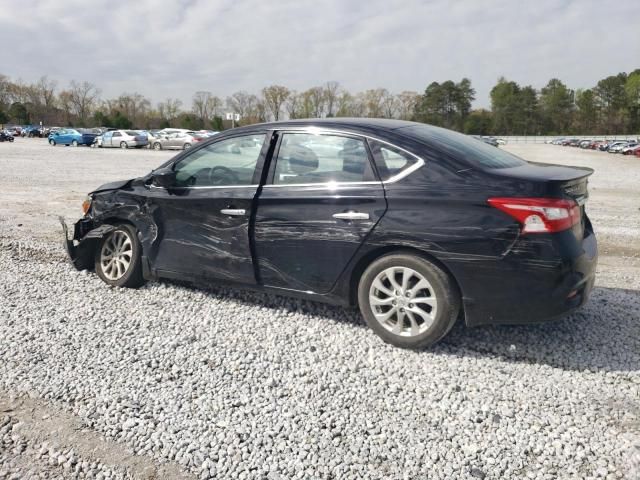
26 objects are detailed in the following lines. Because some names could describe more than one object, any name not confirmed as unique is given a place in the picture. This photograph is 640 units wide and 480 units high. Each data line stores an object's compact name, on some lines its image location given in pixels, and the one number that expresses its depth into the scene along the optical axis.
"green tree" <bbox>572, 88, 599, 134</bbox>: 103.94
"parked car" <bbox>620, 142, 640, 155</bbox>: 48.36
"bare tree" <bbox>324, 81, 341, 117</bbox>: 111.56
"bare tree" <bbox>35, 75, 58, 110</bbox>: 100.64
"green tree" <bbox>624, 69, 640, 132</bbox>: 97.00
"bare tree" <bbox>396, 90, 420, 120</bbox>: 116.56
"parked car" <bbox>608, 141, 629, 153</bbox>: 53.92
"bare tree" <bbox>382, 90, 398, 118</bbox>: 115.62
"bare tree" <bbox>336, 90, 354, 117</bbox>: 109.25
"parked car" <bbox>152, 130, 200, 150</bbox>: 35.94
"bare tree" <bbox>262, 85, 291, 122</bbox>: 108.19
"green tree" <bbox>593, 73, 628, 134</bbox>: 100.19
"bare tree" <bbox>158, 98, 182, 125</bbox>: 111.25
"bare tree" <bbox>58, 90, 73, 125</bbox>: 100.89
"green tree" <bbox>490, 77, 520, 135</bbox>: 106.12
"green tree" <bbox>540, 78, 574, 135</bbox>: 105.69
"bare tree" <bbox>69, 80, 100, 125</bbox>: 101.75
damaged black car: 3.24
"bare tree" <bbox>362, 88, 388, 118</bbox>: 114.75
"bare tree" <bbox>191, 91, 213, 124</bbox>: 107.66
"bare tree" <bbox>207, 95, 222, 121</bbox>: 107.81
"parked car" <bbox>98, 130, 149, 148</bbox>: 37.88
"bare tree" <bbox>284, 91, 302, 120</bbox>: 111.19
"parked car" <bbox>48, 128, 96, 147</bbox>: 41.06
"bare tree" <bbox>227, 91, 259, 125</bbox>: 104.88
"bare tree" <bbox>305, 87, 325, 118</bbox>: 110.75
